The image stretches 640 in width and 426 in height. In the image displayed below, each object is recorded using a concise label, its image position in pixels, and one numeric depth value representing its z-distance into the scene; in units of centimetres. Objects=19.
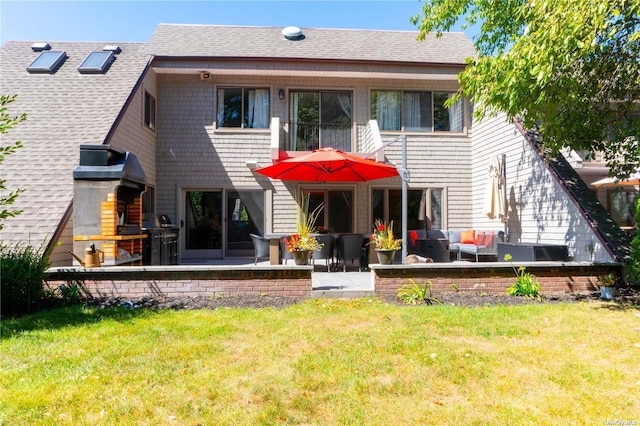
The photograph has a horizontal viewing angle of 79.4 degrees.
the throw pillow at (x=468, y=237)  1080
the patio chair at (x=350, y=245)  834
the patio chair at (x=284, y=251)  854
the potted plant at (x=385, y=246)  686
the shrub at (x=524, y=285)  620
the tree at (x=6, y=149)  468
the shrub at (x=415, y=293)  600
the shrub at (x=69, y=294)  584
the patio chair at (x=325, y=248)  829
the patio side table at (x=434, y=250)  896
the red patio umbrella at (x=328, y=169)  845
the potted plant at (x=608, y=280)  658
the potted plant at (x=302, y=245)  685
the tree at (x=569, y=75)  478
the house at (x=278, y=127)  1112
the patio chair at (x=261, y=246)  913
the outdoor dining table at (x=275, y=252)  823
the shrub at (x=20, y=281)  533
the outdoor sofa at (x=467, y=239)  953
